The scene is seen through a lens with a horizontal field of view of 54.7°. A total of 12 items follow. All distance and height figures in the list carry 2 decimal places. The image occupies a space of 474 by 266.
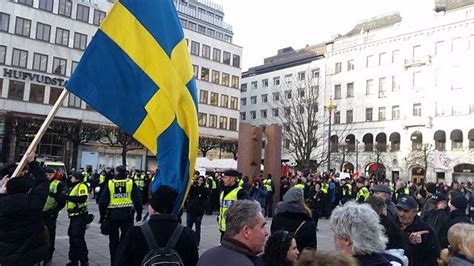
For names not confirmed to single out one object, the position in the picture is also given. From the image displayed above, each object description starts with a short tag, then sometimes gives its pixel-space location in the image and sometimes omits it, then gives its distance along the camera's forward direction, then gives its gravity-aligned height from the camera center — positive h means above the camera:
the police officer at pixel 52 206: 8.54 -0.94
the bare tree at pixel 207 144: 52.72 +2.29
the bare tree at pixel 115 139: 42.70 +1.99
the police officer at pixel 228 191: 8.32 -0.50
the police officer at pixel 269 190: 19.73 -1.05
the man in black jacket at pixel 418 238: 5.01 -0.71
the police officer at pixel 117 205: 8.65 -0.87
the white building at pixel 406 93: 48.28 +9.24
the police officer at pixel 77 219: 8.16 -1.13
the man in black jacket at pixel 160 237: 3.65 -0.62
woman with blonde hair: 3.86 -0.63
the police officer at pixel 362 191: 14.74 -0.71
